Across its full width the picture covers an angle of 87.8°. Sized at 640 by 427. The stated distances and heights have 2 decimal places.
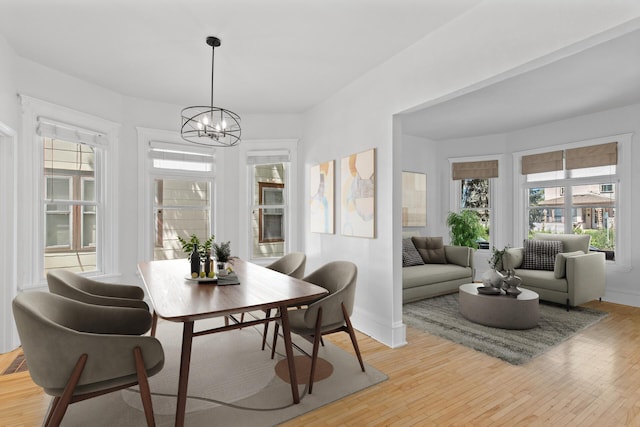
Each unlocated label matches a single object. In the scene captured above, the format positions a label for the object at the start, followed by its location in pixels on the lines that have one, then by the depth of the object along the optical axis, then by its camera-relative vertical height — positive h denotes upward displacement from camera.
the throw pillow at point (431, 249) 5.48 -0.60
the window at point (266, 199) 5.05 +0.22
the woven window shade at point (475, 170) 6.22 +0.84
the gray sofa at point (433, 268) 4.60 -0.84
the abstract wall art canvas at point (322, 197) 4.28 +0.22
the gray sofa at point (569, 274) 4.28 -0.84
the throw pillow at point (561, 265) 4.38 -0.68
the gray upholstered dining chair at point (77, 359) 1.62 -0.75
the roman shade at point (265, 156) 5.08 +0.87
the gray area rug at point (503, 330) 3.14 -1.28
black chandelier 4.79 +1.28
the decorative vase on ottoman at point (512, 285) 3.74 -0.82
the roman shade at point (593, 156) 4.85 +0.87
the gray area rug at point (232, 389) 2.13 -1.30
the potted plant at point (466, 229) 6.04 -0.29
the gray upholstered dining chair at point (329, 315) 2.42 -0.78
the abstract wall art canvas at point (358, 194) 3.51 +0.22
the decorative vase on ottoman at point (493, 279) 3.86 -0.77
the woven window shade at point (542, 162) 5.47 +0.86
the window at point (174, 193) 4.54 +0.30
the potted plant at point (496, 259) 3.97 -0.56
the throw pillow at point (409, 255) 5.16 -0.66
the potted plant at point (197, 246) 2.86 -0.29
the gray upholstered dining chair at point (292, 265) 3.50 -0.58
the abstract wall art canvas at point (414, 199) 6.26 +0.27
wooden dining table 1.88 -0.55
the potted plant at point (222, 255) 2.99 -0.38
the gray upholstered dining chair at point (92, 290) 2.50 -0.64
